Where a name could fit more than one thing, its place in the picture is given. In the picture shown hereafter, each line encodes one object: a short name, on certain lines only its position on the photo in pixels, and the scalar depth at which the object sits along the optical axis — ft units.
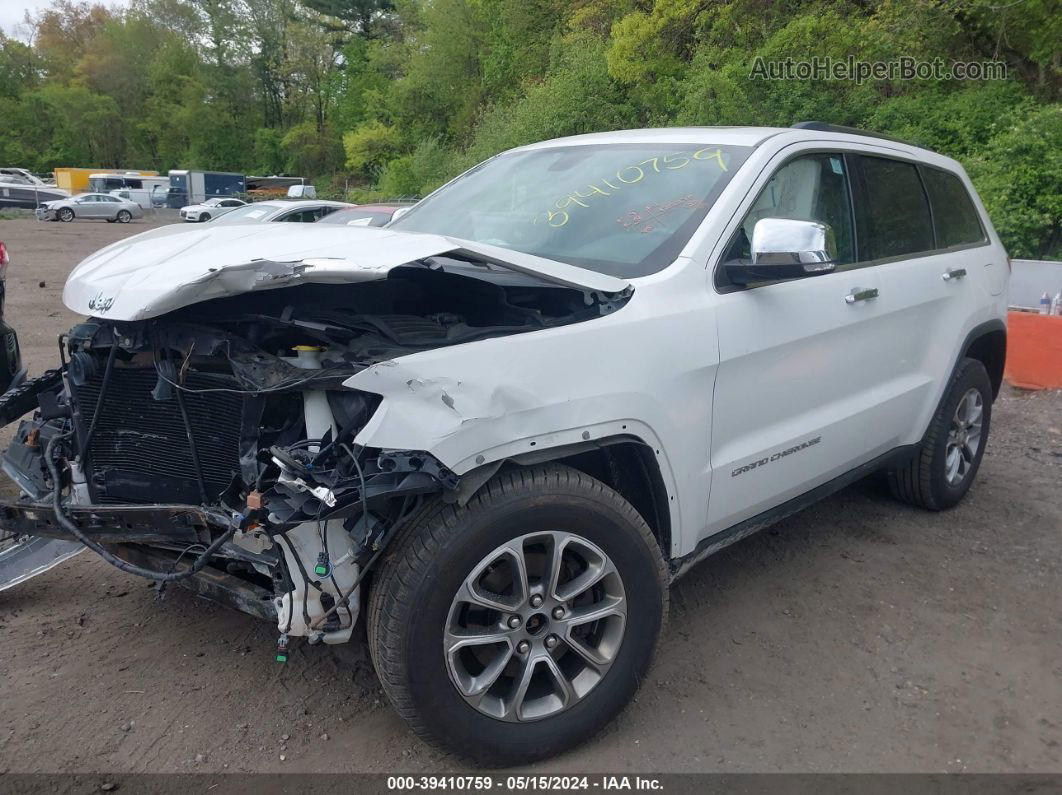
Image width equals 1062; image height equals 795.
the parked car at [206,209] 119.82
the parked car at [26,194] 133.59
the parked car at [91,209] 121.08
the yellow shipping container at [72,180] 171.53
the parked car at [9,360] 13.42
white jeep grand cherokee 7.91
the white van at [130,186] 153.69
